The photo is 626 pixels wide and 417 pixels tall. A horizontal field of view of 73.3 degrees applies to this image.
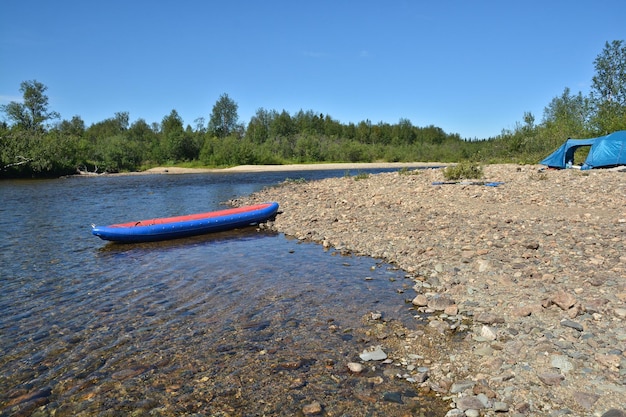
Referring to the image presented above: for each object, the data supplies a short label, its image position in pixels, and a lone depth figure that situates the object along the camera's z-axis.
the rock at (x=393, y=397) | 5.39
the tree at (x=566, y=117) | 45.38
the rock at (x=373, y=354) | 6.49
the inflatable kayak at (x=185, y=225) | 15.84
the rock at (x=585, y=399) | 4.72
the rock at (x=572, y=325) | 6.48
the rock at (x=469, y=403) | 5.01
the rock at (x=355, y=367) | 6.18
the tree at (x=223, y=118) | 118.94
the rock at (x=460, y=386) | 5.42
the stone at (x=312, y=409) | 5.22
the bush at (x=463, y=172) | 26.22
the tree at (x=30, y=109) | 73.31
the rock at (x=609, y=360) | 5.37
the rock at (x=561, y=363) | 5.46
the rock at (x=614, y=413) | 4.45
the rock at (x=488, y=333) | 6.76
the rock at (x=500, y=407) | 4.87
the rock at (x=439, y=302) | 8.30
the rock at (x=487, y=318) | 7.25
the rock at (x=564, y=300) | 7.14
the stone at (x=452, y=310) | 7.96
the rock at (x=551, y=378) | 5.22
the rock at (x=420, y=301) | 8.58
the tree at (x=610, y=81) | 47.34
